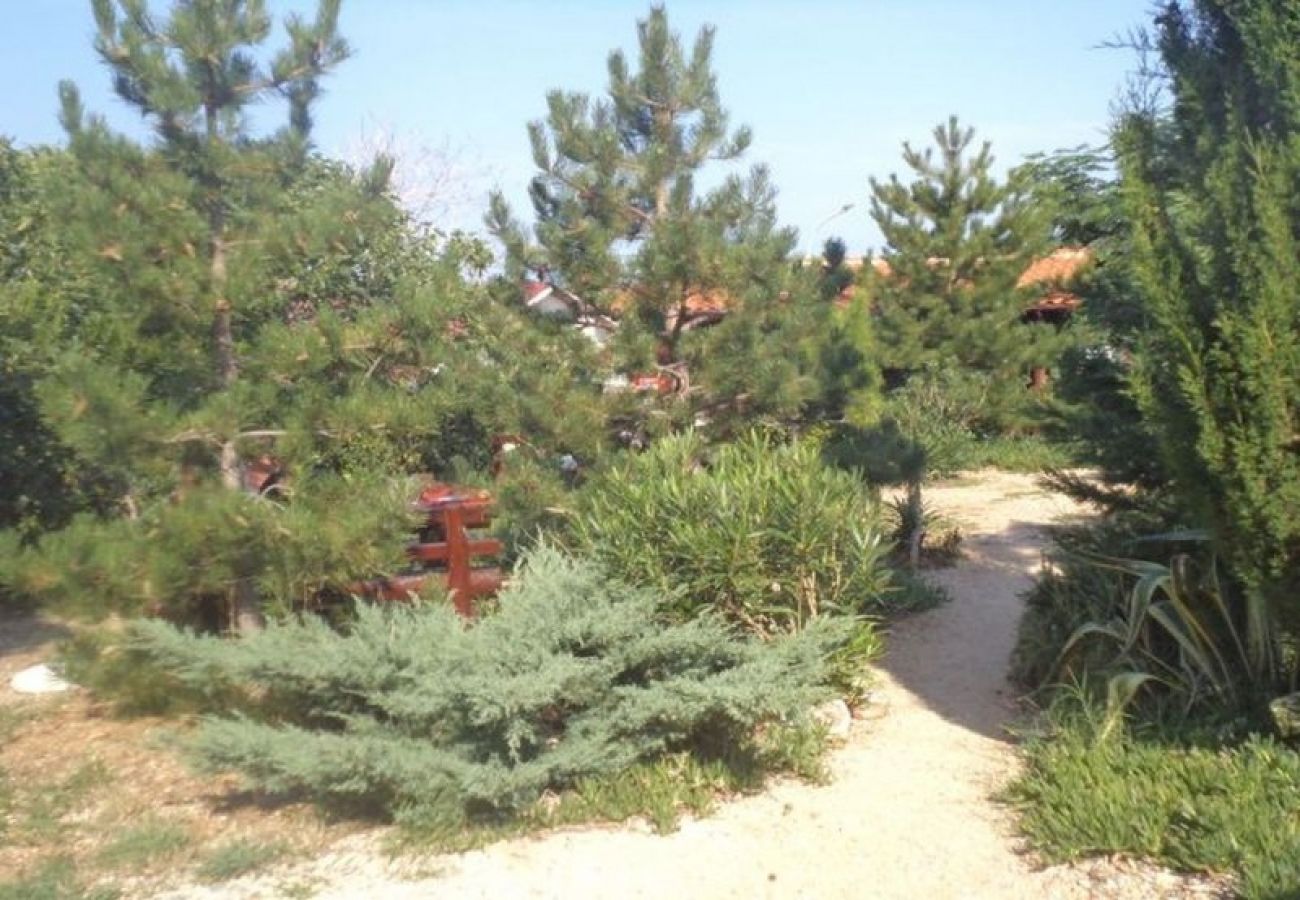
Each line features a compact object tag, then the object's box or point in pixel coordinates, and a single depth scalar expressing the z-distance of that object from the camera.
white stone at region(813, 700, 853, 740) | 6.26
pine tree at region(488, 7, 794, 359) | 8.14
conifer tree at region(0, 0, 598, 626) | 6.45
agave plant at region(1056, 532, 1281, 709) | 5.67
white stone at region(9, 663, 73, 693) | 8.05
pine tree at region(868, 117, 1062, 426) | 19.88
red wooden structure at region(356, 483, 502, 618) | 7.64
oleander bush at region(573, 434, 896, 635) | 6.60
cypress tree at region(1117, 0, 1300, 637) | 4.61
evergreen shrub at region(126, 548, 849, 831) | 5.16
